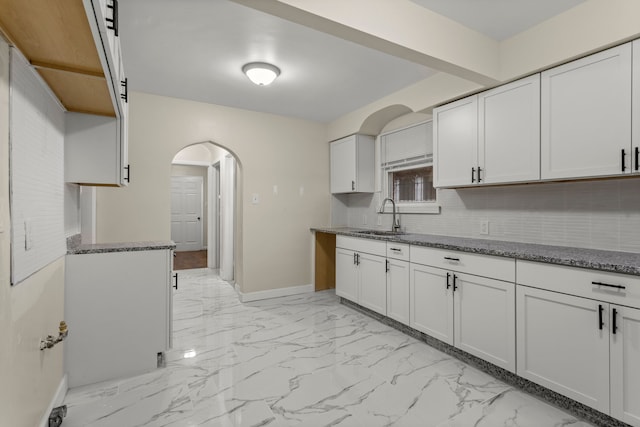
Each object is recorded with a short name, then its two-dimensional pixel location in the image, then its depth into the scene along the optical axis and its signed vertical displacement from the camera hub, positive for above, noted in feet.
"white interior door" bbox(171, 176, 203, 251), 27.76 +0.07
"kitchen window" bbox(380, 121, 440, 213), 11.62 +1.71
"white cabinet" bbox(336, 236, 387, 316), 10.29 -2.07
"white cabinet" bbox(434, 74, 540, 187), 7.49 +1.95
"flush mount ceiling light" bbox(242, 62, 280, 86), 9.04 +3.98
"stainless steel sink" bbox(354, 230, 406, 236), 11.65 -0.75
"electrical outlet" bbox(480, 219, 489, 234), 9.37 -0.40
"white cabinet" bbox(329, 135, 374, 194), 13.58 +2.07
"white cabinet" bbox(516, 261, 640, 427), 5.10 -2.14
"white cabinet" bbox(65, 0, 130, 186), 6.95 +1.46
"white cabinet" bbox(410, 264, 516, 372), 6.81 -2.35
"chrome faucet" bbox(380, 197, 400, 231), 12.03 -0.41
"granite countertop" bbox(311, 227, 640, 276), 5.35 -0.82
